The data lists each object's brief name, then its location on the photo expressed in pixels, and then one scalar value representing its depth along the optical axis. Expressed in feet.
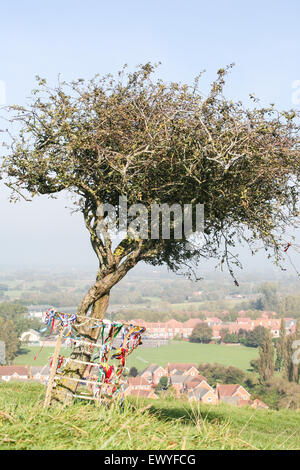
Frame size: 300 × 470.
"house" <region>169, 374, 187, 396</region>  314.39
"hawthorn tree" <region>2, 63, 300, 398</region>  38.96
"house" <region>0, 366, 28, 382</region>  150.57
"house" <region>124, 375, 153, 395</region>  261.89
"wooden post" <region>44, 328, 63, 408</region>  31.73
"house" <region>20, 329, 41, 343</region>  492.95
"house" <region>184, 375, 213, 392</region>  278.79
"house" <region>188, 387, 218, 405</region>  250.59
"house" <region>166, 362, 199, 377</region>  335.98
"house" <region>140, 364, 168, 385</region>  335.04
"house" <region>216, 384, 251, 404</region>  215.63
